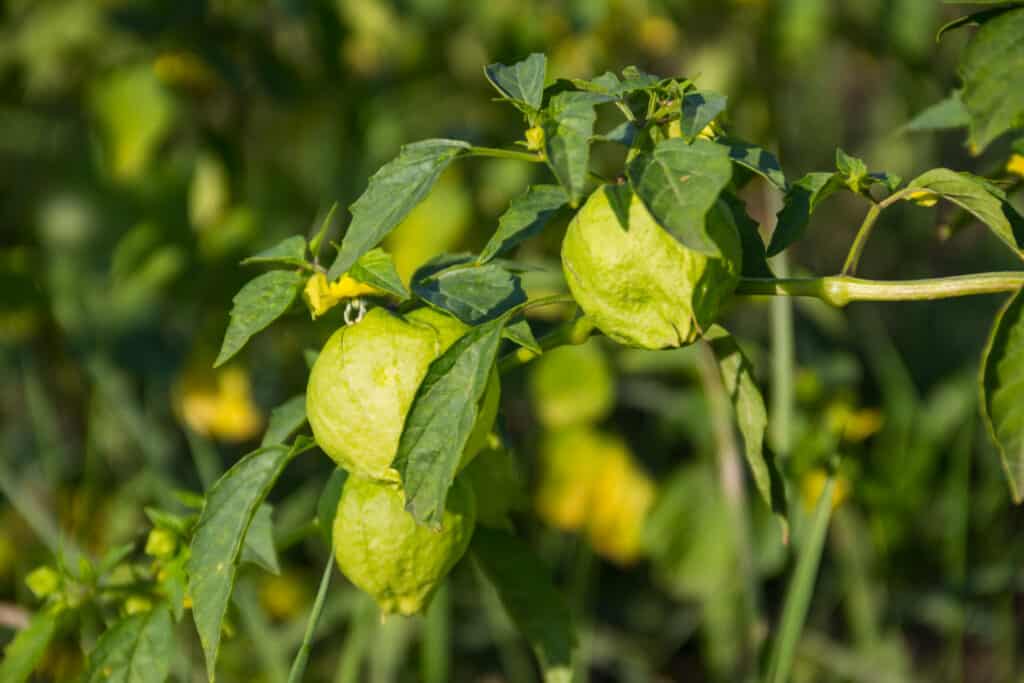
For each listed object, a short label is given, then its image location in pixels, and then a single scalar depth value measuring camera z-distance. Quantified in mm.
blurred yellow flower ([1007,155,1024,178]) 1021
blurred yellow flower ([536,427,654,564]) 1713
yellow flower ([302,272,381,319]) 966
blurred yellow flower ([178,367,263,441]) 1763
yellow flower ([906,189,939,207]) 950
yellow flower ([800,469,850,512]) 1551
